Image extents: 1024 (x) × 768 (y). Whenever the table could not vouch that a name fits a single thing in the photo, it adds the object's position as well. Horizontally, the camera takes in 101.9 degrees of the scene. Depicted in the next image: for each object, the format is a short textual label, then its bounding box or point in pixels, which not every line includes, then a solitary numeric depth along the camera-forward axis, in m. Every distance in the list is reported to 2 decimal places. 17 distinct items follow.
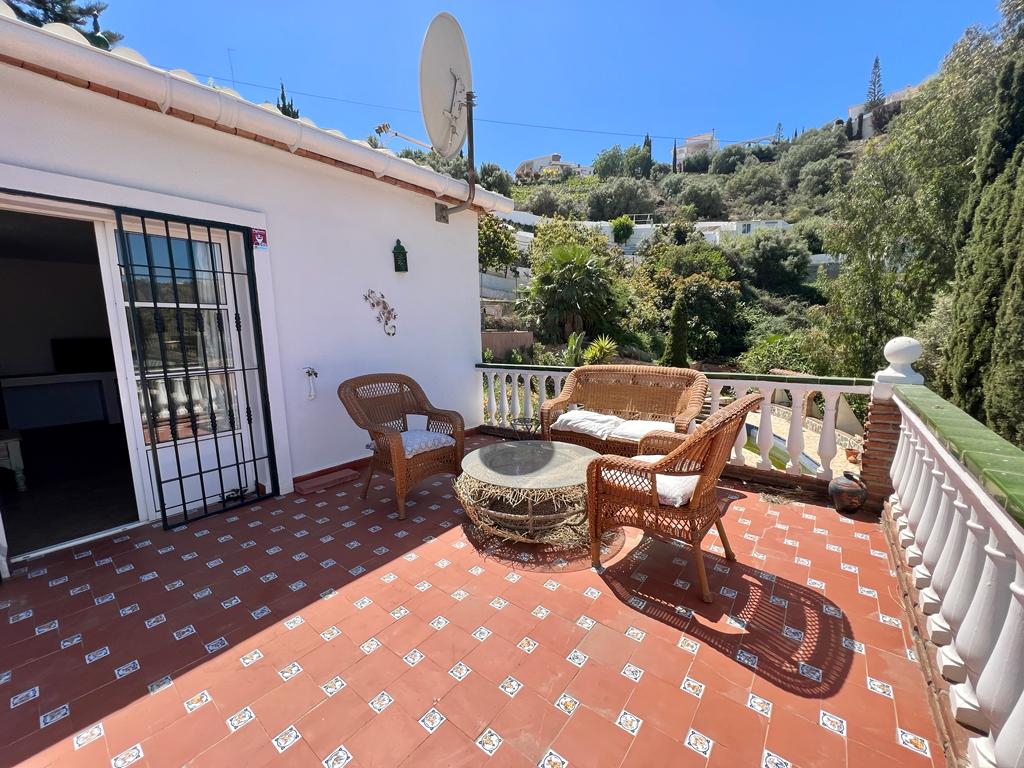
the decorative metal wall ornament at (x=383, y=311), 4.42
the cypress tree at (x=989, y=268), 5.37
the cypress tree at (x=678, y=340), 16.11
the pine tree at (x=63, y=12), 10.97
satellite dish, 3.88
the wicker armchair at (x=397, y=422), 3.33
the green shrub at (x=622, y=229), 30.95
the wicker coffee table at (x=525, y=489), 2.75
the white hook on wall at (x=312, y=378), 3.93
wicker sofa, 3.66
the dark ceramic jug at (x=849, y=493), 3.11
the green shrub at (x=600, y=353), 11.62
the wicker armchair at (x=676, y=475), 2.19
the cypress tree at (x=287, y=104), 18.08
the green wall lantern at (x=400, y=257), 4.57
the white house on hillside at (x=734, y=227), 31.23
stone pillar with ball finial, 2.88
